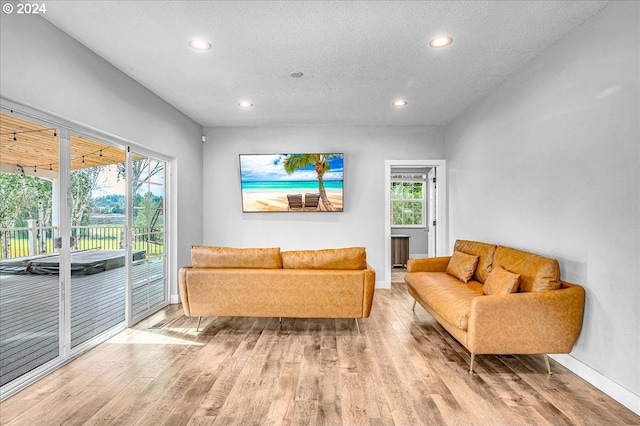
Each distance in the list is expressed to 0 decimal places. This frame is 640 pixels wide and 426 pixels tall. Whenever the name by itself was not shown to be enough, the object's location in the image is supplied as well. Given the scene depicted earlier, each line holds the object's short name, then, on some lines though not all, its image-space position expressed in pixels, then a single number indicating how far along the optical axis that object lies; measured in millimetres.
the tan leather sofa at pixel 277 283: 3154
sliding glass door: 2332
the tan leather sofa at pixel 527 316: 2434
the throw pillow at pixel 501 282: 2645
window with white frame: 7559
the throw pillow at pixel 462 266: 3656
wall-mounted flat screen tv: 5387
